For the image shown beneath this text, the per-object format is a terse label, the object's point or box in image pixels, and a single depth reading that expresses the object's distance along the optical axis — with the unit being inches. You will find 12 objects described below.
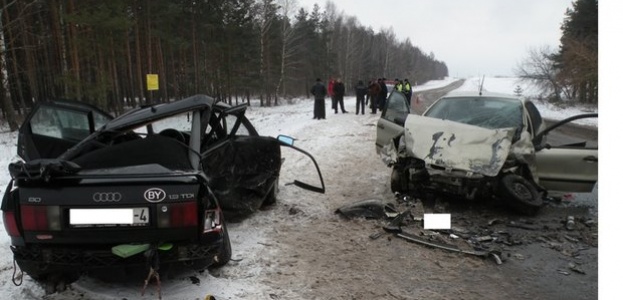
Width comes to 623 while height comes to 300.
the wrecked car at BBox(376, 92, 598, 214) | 208.1
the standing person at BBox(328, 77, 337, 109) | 781.1
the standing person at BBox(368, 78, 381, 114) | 770.2
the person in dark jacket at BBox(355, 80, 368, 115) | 767.1
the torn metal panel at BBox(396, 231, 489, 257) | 169.6
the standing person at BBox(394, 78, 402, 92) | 763.2
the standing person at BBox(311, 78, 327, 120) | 678.5
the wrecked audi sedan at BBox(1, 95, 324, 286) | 106.0
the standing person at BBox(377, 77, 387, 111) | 773.3
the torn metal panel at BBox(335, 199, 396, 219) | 212.8
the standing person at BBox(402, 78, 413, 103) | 787.4
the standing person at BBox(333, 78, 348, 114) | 765.9
